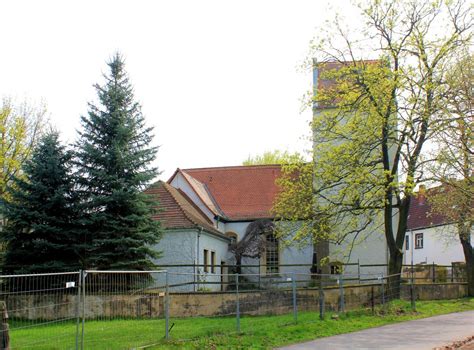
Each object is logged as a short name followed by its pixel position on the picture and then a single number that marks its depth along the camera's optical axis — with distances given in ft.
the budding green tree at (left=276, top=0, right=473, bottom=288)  78.43
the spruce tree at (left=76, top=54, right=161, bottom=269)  82.17
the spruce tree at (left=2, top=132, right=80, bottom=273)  80.64
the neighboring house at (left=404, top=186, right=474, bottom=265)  181.88
